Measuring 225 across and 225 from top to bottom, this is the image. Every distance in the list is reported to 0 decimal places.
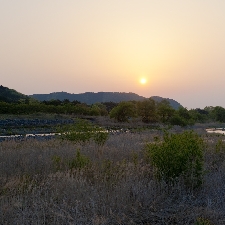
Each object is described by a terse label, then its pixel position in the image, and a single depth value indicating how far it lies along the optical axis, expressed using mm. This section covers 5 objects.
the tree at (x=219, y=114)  90888
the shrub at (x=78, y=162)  9155
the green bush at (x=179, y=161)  8078
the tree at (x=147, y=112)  65500
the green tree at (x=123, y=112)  62250
